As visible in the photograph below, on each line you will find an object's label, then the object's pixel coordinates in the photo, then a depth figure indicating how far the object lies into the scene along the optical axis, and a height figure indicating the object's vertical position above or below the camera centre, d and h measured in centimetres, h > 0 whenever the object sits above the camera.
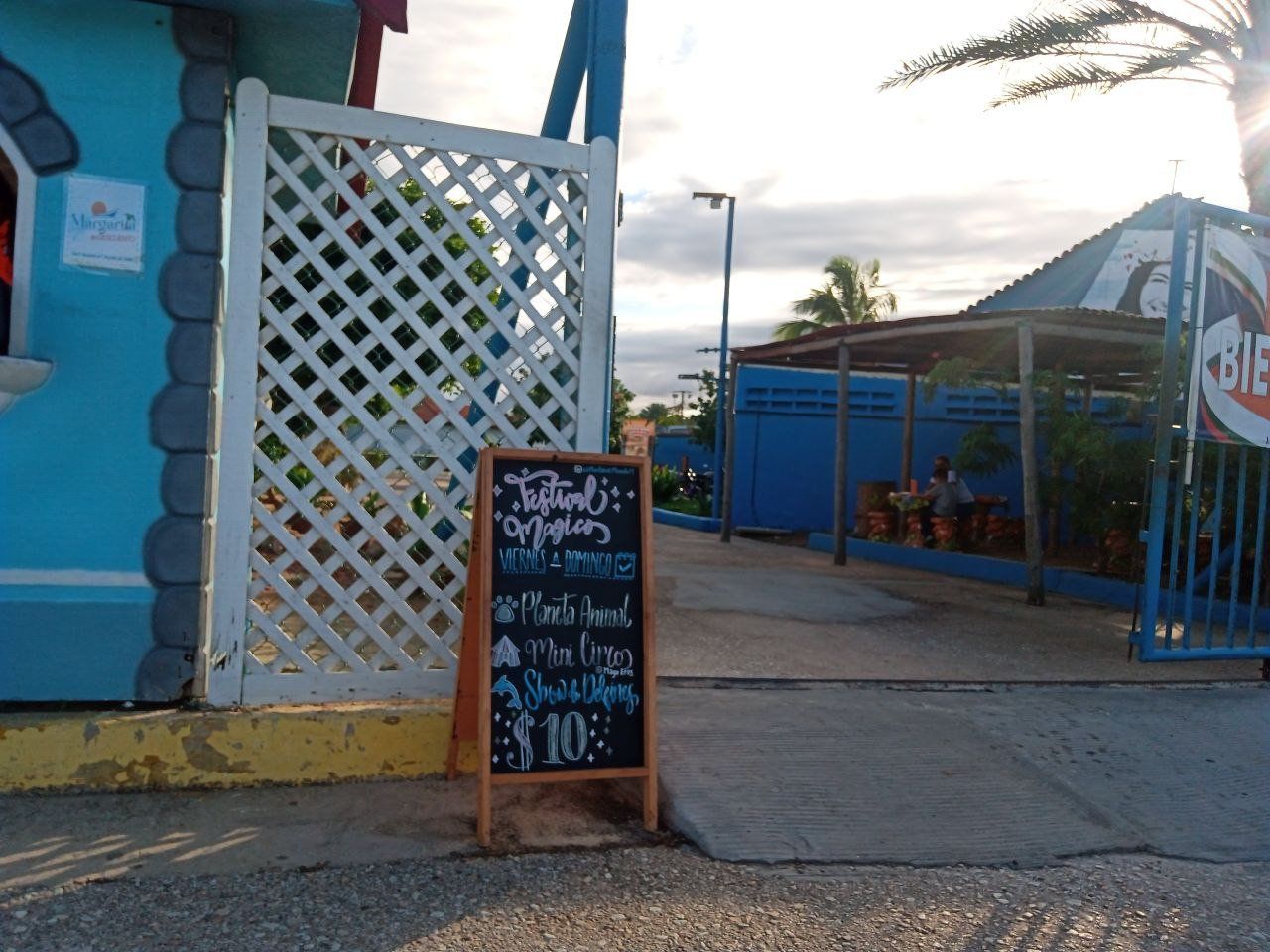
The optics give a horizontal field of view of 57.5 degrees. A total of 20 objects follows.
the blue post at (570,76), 545 +177
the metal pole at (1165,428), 604 +18
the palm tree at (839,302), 3609 +460
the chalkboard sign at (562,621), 406 -68
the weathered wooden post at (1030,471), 934 -11
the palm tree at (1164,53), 941 +351
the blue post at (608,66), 487 +157
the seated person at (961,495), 1332 -48
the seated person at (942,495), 1319 -49
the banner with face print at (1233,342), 624 +68
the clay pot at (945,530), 1302 -87
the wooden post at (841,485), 1216 -39
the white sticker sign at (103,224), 428 +70
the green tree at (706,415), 2519 +60
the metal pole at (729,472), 1448 -37
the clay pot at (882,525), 1437 -93
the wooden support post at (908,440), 1399 +13
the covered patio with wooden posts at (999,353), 936 +104
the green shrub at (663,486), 2362 -95
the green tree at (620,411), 2321 +73
